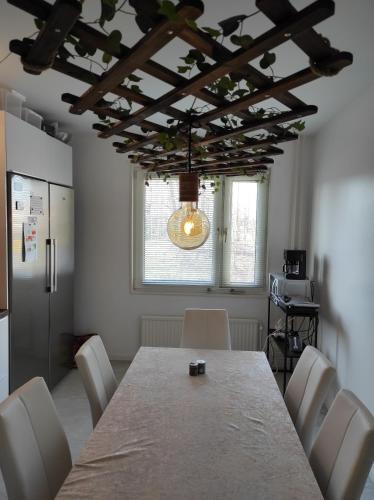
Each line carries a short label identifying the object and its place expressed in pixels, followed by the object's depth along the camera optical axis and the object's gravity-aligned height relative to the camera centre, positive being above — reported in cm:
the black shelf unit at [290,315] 304 -74
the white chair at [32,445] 121 -85
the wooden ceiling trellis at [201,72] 78 +46
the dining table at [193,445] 116 -88
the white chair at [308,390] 176 -87
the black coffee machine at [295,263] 340 -32
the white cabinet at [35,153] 258 +61
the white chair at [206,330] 289 -85
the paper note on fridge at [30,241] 277 -14
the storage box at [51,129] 344 +96
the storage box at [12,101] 262 +94
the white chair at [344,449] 119 -82
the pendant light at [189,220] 166 +4
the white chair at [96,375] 190 -87
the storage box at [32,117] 293 +93
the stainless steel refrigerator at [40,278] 267 -47
